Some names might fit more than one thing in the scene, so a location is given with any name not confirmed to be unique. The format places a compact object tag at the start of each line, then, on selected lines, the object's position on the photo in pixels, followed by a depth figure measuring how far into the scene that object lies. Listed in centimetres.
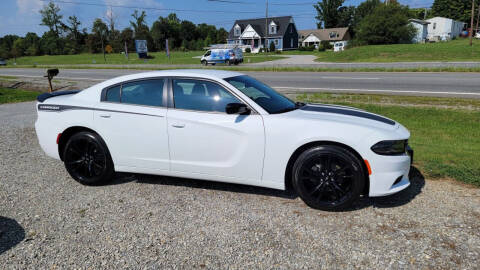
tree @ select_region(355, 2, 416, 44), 4812
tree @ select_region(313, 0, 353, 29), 9812
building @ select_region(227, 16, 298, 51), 7131
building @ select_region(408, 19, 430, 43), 6269
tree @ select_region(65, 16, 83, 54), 7606
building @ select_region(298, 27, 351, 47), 8388
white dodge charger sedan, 366
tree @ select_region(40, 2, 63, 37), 9069
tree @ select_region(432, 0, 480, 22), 8978
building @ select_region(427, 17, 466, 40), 7112
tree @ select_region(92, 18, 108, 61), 7436
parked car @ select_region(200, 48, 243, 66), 3344
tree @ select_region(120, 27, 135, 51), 7116
